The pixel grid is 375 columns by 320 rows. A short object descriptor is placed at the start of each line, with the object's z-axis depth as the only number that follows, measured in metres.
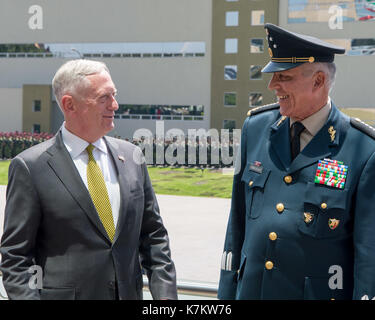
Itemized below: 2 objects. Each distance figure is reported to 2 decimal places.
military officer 2.30
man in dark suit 2.17
